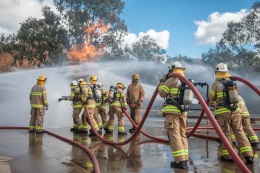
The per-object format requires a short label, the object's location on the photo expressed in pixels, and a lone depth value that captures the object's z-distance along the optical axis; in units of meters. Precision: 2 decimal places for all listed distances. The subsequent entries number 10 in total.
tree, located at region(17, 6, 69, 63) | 32.38
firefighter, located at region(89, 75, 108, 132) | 9.64
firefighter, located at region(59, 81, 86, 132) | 10.02
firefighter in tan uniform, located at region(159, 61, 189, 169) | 5.19
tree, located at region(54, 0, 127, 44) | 34.09
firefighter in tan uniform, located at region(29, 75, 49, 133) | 9.86
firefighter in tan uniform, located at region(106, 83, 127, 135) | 9.55
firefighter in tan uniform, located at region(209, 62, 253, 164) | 5.52
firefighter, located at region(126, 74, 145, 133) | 10.49
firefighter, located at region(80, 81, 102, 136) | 9.31
